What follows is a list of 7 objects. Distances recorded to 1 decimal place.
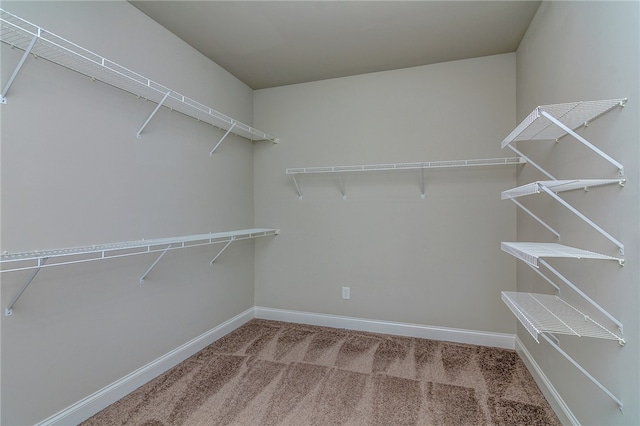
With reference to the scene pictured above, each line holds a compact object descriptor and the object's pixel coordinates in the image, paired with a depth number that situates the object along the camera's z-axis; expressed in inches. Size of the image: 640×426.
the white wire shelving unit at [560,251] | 43.4
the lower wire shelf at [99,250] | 49.9
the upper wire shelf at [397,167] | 90.6
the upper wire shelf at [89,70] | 48.4
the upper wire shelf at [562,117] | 44.1
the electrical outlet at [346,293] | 111.0
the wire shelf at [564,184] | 43.0
